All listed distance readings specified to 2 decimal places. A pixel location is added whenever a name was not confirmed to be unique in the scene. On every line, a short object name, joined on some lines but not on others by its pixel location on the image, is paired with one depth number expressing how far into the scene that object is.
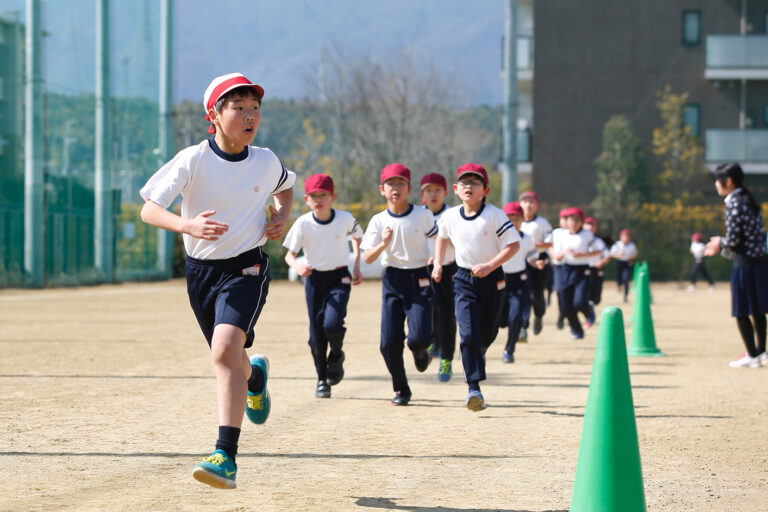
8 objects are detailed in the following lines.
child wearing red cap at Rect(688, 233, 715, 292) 35.19
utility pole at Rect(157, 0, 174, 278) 38.12
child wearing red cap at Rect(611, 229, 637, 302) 30.16
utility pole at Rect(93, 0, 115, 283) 33.81
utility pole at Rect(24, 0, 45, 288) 30.22
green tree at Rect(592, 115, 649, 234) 43.12
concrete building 44.41
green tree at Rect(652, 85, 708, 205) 43.38
